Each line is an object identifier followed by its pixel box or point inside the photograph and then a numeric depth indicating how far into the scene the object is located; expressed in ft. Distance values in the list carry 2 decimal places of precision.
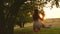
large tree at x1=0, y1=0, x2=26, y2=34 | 19.16
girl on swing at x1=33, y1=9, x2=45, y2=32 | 13.77
